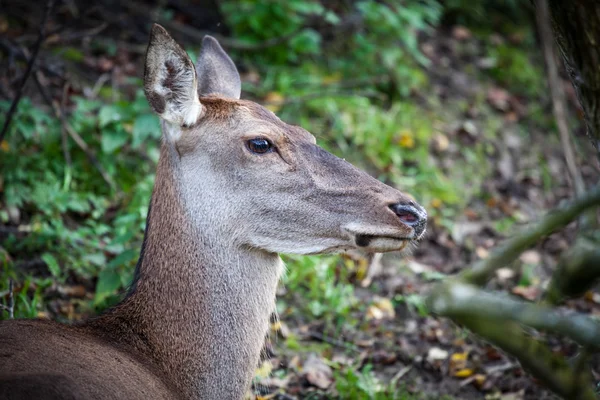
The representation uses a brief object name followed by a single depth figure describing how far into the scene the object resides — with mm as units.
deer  7590
